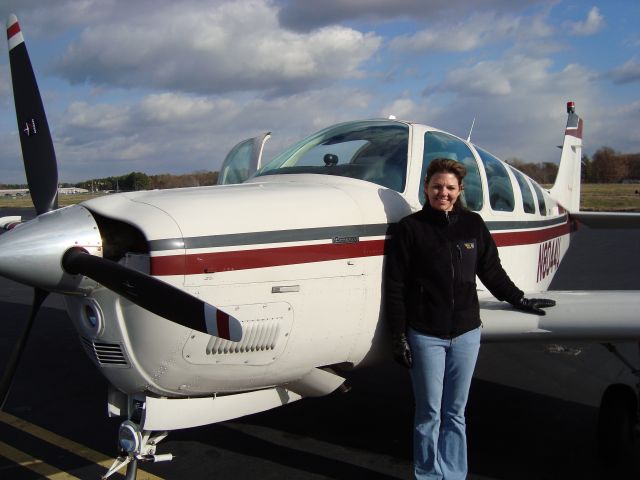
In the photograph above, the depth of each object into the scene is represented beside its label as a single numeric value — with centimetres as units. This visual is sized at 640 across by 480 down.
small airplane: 261
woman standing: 307
